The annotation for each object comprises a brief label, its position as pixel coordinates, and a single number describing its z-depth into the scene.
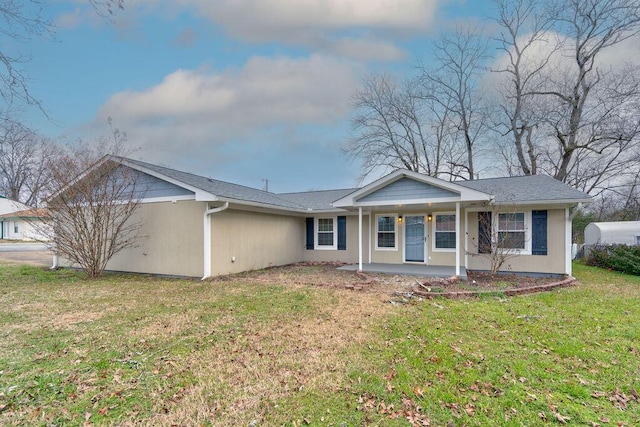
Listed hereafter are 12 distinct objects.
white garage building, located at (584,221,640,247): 12.99
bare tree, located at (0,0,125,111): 3.94
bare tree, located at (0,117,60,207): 29.59
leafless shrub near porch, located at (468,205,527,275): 9.43
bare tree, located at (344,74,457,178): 23.52
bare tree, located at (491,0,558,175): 19.83
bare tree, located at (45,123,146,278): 9.39
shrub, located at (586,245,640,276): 10.84
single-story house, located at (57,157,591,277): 9.40
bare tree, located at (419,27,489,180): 21.78
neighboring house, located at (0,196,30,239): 32.73
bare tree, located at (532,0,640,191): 16.88
